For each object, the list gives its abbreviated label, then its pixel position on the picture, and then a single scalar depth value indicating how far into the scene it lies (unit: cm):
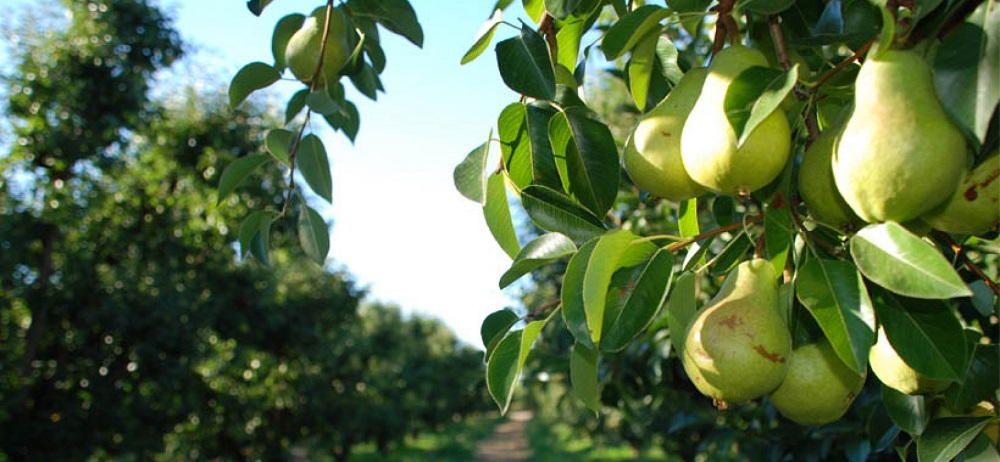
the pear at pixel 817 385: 85
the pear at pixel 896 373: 81
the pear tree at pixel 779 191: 66
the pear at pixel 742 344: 79
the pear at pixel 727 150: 74
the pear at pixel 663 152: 85
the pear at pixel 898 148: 65
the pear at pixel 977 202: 71
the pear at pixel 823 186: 76
